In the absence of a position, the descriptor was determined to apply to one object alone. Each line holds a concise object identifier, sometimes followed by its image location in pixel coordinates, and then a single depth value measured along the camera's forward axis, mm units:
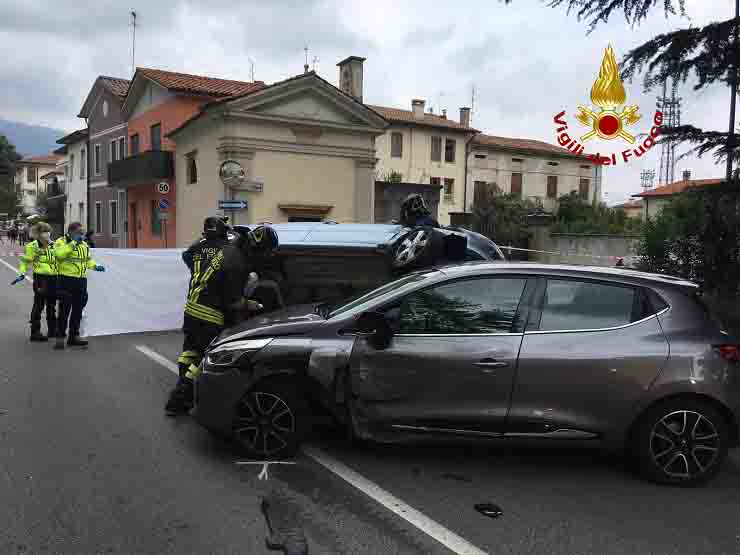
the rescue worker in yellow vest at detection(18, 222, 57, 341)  9466
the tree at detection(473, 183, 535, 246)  37369
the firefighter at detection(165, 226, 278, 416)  5680
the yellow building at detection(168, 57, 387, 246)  21859
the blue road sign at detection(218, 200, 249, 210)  17800
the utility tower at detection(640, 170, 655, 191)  62781
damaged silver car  4520
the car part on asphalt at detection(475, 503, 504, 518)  4004
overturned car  6875
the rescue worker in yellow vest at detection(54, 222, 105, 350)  9211
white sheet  10445
